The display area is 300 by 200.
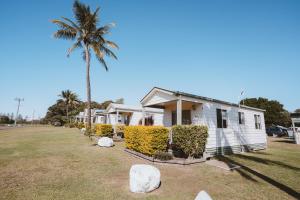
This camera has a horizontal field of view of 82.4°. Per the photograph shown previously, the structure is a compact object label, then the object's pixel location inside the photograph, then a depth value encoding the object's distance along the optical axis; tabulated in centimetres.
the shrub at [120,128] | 2036
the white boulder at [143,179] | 516
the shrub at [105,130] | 1906
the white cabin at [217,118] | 1156
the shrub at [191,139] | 925
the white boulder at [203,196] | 348
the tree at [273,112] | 4892
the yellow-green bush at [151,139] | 946
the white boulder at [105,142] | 1331
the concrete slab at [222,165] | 815
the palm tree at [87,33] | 2009
